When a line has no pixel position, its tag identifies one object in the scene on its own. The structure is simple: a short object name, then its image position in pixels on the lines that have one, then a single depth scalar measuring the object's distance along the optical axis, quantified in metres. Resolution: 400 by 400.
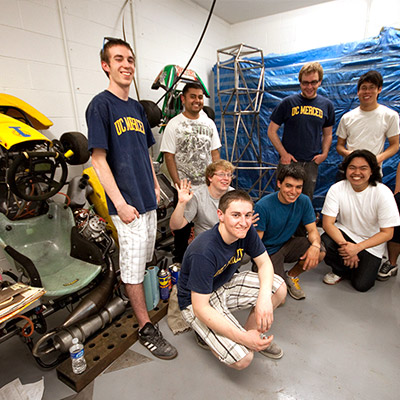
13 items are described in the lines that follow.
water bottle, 1.41
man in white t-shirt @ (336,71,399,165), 2.43
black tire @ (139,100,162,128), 2.51
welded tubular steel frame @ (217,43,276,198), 3.66
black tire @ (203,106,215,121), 3.20
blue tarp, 3.06
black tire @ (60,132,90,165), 1.91
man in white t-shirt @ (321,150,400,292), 2.07
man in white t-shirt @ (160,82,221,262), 2.28
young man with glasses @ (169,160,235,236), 1.83
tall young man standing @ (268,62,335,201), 2.55
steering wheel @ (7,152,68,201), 1.42
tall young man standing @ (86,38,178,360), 1.47
